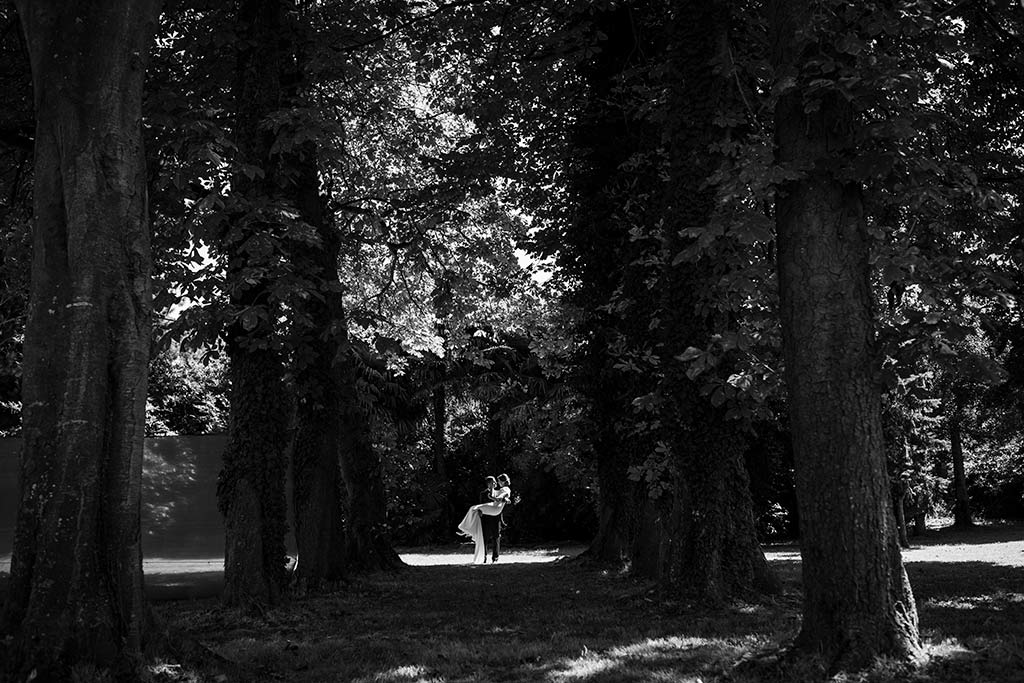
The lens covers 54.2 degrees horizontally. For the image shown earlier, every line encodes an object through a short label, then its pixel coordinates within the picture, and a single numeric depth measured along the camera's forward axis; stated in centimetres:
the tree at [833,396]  665
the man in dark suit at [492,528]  2411
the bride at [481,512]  2362
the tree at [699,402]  1085
